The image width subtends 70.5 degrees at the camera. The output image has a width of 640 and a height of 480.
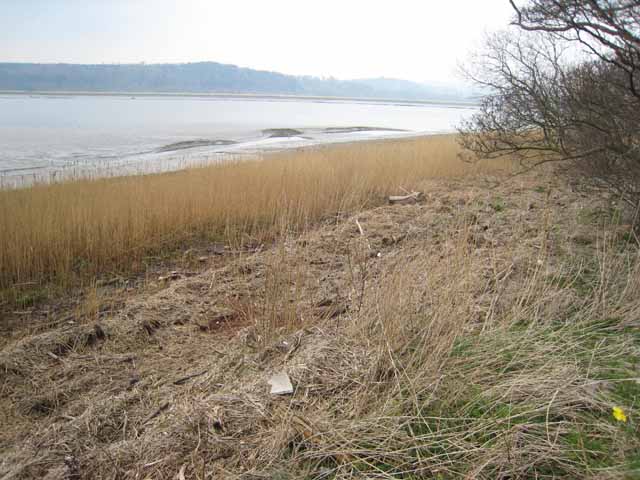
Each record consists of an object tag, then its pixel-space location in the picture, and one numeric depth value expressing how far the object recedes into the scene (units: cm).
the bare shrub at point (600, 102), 492
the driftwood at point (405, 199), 959
